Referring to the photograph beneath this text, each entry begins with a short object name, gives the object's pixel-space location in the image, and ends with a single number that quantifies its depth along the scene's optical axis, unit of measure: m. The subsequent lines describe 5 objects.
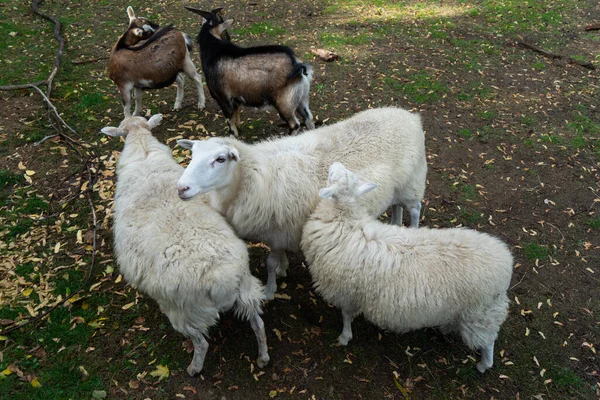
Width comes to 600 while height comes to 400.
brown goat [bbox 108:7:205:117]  6.12
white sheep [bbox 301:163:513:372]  3.15
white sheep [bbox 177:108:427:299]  3.46
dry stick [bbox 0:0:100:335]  3.94
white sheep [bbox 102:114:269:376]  2.93
